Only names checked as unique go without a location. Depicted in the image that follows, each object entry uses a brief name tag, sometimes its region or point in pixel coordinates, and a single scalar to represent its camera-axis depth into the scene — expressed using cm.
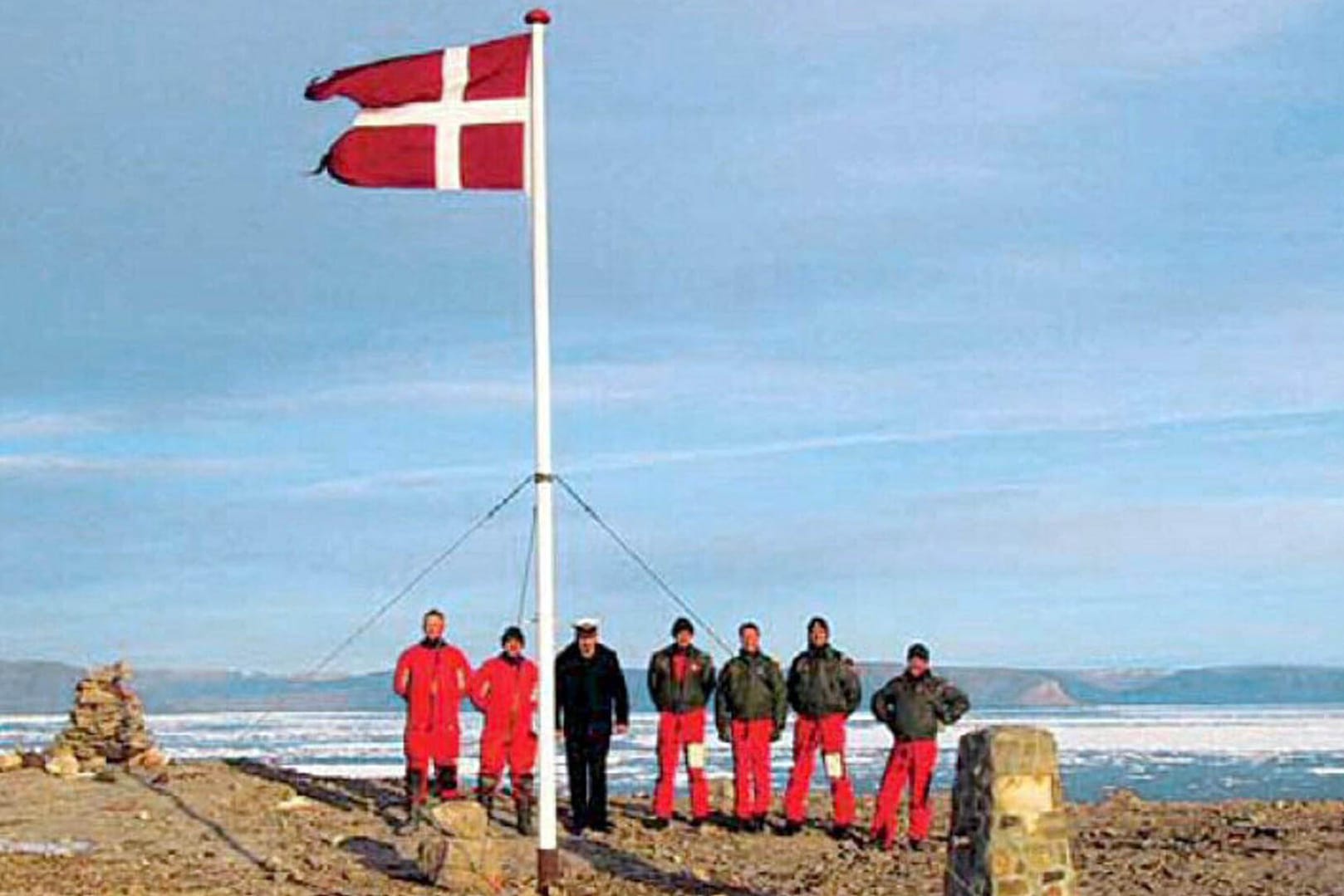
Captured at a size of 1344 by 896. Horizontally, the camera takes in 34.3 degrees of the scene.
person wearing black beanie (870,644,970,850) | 1997
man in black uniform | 2059
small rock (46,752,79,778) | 2405
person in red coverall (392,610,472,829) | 2003
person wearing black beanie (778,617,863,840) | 2048
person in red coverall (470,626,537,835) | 2006
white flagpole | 1658
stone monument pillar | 1381
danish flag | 1678
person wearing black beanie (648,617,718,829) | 2095
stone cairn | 2589
